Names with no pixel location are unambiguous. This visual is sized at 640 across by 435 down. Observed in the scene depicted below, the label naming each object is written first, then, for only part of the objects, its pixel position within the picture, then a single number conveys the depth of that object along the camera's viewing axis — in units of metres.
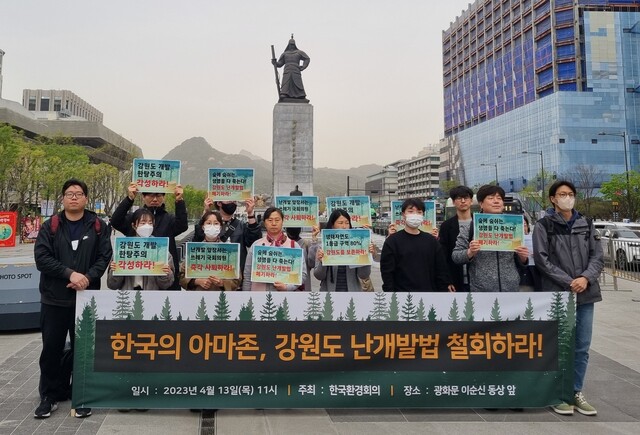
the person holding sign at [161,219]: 4.66
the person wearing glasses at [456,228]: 4.84
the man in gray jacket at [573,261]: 4.02
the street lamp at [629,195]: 37.31
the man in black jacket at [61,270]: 3.90
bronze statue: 20.33
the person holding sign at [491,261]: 4.25
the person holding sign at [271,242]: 4.21
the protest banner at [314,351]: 3.82
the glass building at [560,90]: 68.69
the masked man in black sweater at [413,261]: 4.21
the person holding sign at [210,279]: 4.33
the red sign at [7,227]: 19.05
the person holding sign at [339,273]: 4.47
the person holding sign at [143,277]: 4.10
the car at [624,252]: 10.56
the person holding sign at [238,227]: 5.07
